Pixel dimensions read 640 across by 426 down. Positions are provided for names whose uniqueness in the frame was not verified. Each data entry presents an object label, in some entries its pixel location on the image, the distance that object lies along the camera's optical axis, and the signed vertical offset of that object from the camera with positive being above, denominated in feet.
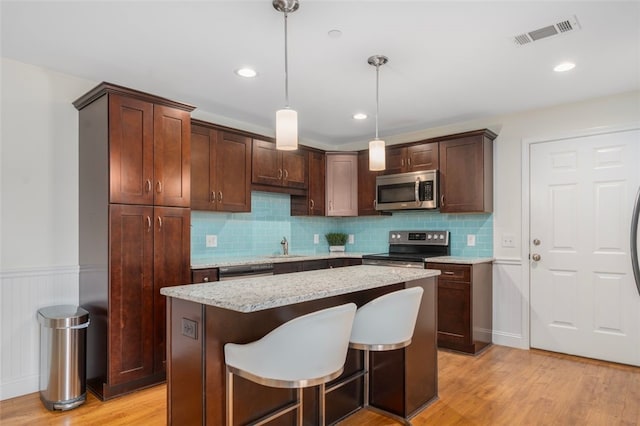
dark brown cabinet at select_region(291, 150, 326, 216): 16.17 +1.17
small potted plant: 17.93 -0.91
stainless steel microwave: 14.26 +1.14
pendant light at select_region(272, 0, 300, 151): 6.88 +1.70
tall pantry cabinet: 9.23 -0.15
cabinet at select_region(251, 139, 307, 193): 13.98 +2.05
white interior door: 11.55 -0.83
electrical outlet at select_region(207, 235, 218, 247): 13.46 -0.65
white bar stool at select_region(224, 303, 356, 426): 5.33 -1.86
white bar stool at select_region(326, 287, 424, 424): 7.08 -1.86
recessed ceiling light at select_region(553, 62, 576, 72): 9.68 +3.83
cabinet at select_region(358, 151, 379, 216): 16.30 +1.41
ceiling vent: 7.76 +3.86
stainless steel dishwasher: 11.45 -1.51
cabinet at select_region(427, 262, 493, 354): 12.43 -2.79
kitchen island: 5.83 -1.99
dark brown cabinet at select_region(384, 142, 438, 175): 14.51 +2.41
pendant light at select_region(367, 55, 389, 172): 8.93 +1.54
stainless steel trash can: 8.73 -3.10
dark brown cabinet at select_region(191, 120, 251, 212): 12.14 +1.70
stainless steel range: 13.79 -1.12
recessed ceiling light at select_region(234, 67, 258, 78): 9.90 +3.83
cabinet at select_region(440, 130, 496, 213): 13.33 +1.67
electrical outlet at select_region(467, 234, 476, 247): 14.43 -0.72
